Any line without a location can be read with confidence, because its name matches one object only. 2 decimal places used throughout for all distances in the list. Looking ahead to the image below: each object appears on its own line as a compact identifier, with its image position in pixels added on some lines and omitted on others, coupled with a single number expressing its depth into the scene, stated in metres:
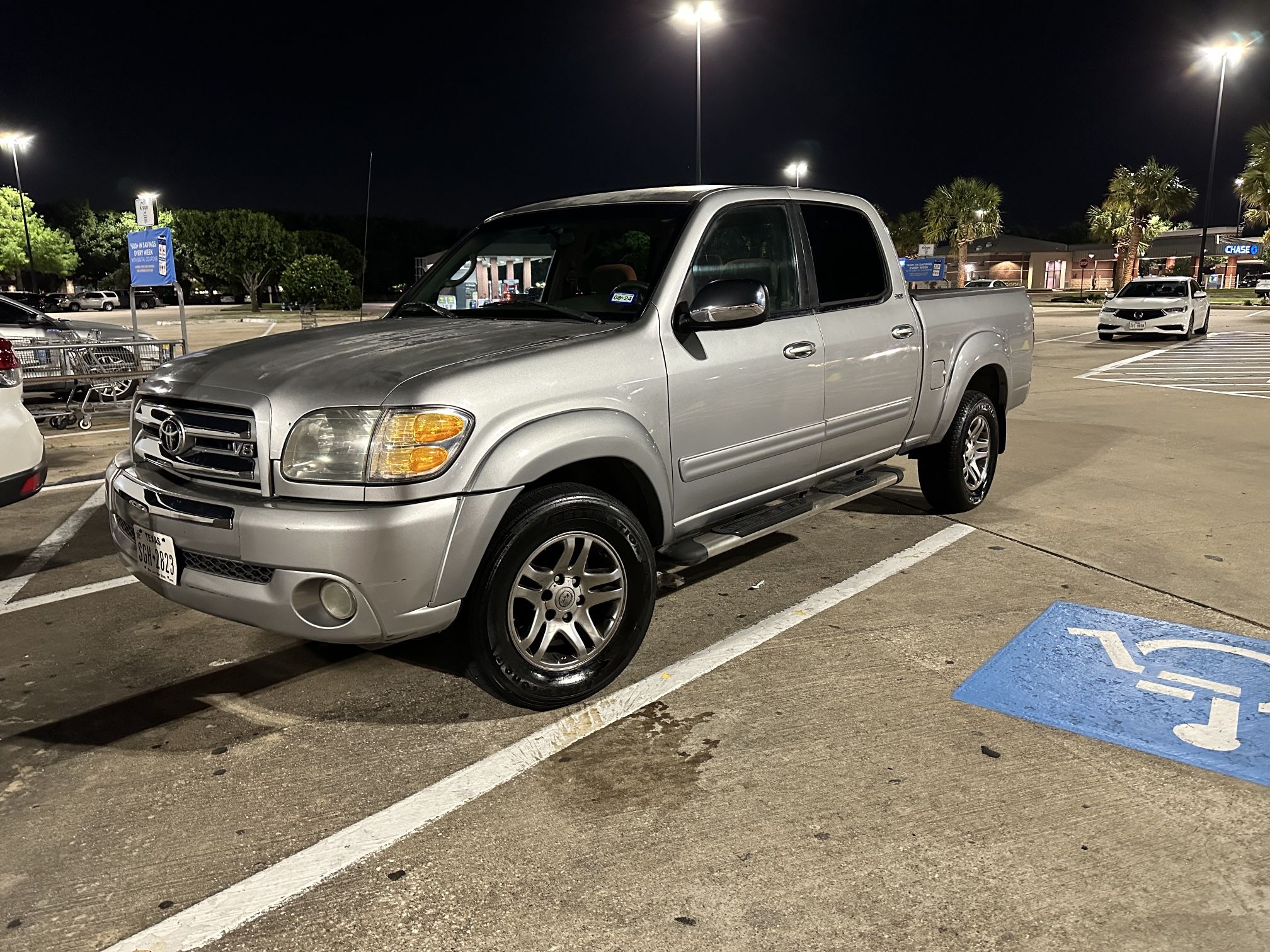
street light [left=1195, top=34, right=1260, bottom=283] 37.03
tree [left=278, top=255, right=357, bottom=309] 39.94
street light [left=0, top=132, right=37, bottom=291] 39.62
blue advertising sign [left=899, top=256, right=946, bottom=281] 34.84
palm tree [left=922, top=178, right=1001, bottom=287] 58.97
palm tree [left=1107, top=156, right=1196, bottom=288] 47.19
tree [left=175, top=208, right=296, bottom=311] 50.66
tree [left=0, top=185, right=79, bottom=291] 65.56
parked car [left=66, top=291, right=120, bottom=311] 56.91
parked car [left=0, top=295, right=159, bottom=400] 11.02
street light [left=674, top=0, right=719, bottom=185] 20.70
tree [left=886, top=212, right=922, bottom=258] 72.62
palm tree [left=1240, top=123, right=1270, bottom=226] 38.50
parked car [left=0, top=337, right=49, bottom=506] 4.70
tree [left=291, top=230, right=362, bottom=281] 62.53
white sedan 21.95
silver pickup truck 3.02
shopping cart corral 10.34
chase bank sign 72.31
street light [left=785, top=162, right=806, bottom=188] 38.47
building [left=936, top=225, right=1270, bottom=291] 74.75
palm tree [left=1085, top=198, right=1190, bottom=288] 49.25
